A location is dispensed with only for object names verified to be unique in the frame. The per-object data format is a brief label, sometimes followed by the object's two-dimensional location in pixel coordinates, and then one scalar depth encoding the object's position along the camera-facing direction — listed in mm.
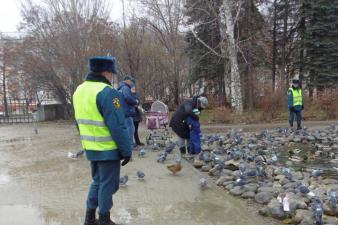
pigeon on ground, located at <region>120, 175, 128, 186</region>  6707
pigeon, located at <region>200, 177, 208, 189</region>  6582
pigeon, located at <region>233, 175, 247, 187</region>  6445
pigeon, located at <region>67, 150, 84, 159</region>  9586
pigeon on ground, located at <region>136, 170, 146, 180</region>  7176
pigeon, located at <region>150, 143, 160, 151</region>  10469
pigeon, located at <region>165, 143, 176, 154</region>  9688
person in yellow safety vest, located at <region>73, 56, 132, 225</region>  4230
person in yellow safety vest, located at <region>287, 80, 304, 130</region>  12984
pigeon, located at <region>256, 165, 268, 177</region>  6909
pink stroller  11609
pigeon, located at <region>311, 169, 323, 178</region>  7196
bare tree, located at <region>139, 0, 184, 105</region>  24766
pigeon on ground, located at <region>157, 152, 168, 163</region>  8781
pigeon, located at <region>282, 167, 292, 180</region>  6820
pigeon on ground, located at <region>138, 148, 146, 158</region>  9609
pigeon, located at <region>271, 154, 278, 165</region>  8289
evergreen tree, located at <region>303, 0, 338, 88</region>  25688
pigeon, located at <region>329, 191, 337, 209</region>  5133
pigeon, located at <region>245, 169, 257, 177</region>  6808
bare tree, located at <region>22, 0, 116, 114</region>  20500
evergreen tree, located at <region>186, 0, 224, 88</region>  24375
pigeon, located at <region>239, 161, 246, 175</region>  6904
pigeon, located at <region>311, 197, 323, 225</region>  4656
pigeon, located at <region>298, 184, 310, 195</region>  5758
